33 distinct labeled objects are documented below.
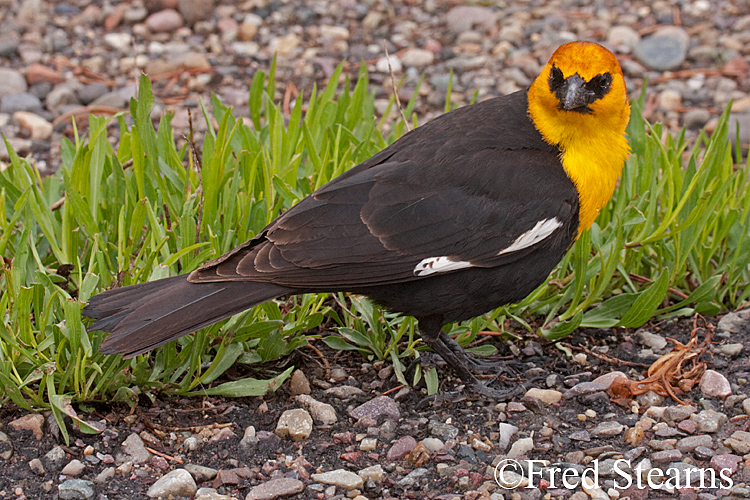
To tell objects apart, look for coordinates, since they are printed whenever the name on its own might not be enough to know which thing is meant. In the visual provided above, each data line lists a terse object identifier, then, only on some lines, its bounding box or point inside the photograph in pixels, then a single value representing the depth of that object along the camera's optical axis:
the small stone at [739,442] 6.27
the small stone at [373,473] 6.15
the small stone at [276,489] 5.90
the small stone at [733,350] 7.49
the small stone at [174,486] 5.90
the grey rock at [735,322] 7.84
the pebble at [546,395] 7.15
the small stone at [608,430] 6.60
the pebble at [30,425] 6.37
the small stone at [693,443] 6.36
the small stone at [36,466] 6.04
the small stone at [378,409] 6.90
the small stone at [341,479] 6.03
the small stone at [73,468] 6.04
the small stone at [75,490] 5.80
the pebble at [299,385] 7.17
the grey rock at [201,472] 6.12
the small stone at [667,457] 6.21
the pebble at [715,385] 7.02
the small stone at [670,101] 12.21
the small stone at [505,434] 6.57
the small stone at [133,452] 6.24
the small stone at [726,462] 6.06
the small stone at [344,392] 7.16
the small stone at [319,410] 6.82
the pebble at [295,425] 6.61
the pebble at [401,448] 6.44
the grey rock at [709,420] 6.58
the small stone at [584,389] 7.13
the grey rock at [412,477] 6.10
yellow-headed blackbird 6.49
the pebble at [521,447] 6.43
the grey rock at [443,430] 6.72
